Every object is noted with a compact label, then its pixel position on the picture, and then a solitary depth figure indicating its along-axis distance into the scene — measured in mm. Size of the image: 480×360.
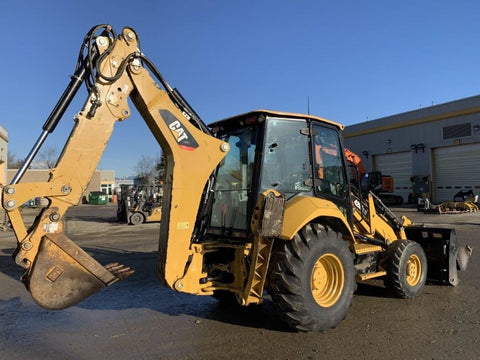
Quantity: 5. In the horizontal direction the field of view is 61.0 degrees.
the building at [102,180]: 53391
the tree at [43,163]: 72962
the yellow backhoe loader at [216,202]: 3846
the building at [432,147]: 29219
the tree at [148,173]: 79731
